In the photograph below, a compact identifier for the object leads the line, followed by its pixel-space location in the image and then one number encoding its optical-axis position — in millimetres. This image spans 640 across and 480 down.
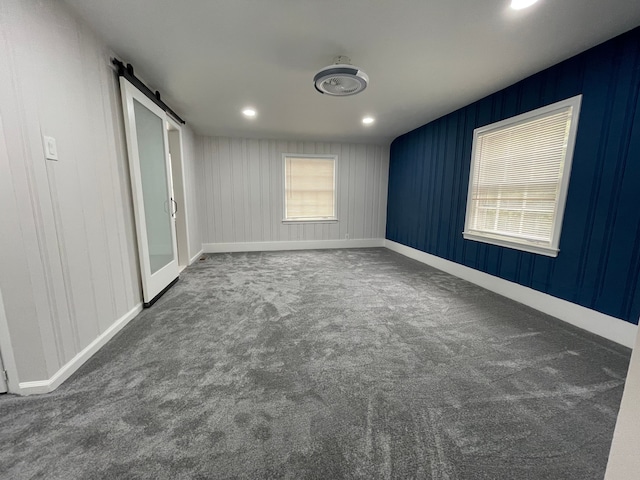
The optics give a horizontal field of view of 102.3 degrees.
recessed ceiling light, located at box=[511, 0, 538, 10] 1720
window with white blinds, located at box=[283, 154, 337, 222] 5797
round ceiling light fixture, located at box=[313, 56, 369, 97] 2285
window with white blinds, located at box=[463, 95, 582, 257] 2570
